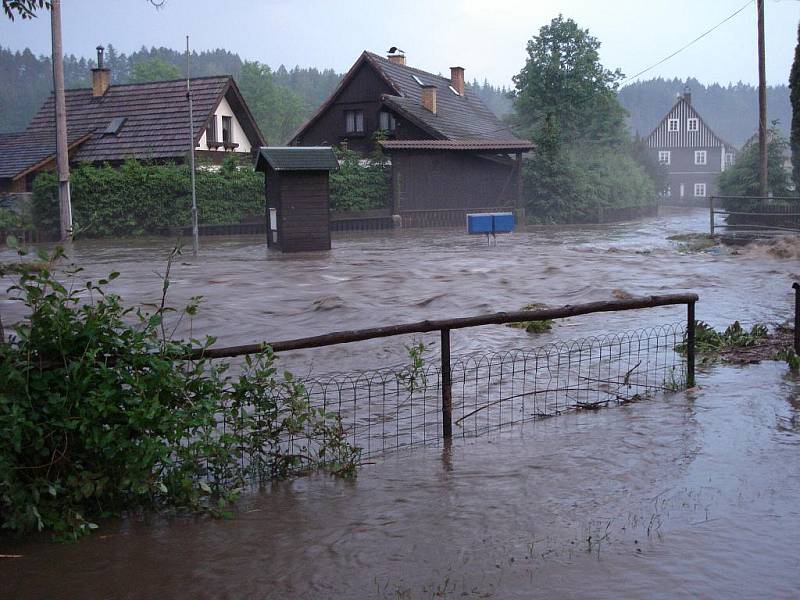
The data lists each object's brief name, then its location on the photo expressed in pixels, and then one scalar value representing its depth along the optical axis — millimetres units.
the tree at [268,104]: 100625
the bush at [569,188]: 44844
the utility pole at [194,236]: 25500
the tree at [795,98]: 31188
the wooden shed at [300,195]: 25844
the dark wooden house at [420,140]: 39875
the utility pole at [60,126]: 26656
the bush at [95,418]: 5109
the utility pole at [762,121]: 32781
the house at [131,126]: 36281
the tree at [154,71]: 93188
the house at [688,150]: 94625
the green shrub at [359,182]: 37625
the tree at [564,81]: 55375
